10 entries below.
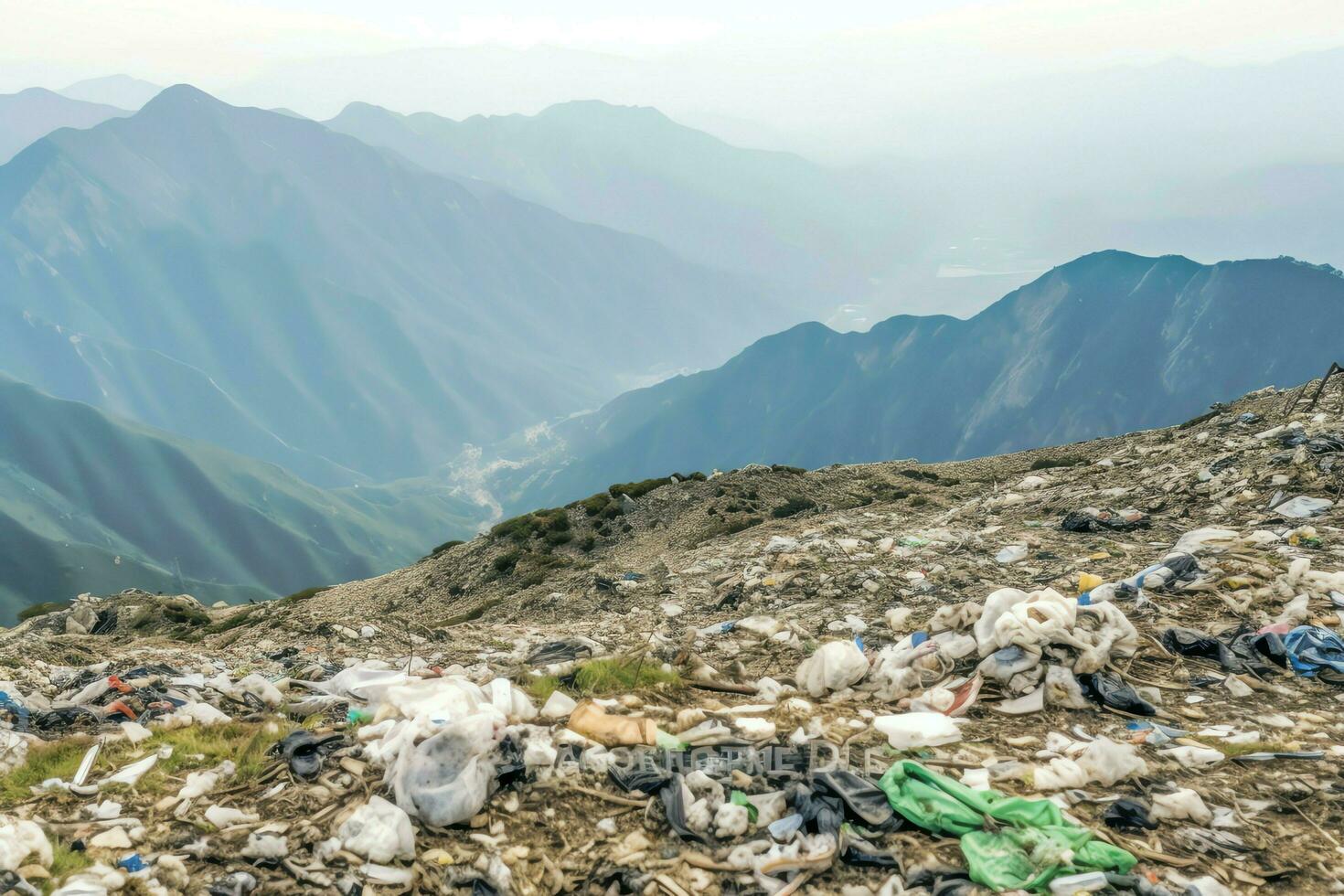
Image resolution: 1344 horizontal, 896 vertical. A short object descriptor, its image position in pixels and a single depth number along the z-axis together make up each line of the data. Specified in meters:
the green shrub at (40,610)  30.37
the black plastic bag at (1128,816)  4.91
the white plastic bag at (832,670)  7.78
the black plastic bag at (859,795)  4.98
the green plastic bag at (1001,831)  4.45
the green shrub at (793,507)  26.72
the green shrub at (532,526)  29.66
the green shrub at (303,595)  28.53
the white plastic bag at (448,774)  5.11
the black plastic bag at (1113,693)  6.78
